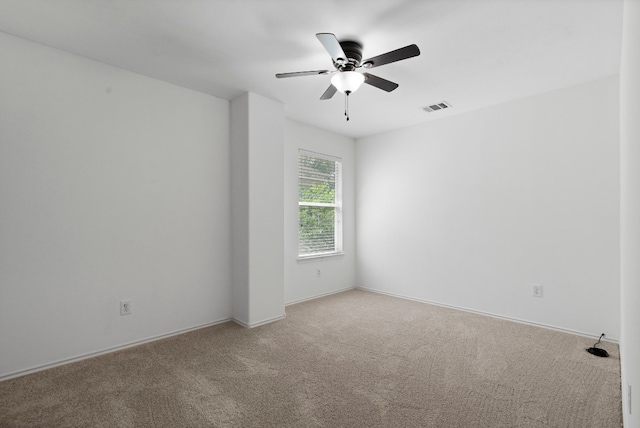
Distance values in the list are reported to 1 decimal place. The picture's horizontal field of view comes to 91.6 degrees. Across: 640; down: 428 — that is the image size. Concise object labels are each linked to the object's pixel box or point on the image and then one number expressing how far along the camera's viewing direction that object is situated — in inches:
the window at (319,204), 176.7
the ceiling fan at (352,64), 82.5
